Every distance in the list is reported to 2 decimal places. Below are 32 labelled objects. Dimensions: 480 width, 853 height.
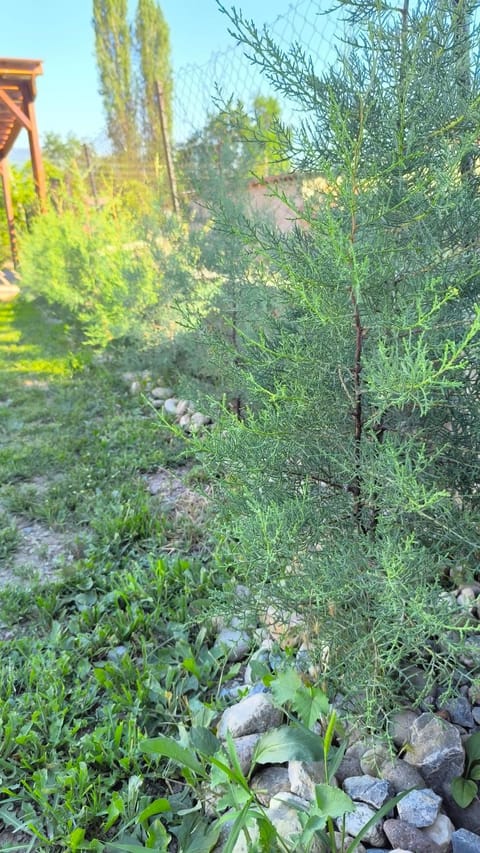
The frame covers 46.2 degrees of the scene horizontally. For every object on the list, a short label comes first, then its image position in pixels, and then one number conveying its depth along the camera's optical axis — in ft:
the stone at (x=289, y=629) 4.33
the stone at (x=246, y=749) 4.13
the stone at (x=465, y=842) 3.23
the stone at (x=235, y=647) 5.48
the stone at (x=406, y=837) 3.31
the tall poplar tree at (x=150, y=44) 67.82
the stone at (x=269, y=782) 3.89
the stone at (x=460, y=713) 4.11
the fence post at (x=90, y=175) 23.54
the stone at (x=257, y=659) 4.96
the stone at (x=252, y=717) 4.37
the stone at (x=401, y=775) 3.68
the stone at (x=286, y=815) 3.45
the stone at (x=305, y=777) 3.67
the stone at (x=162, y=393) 12.68
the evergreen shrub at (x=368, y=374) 3.31
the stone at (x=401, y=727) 3.95
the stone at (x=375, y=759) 3.82
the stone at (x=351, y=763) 3.92
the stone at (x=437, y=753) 3.75
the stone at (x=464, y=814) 3.59
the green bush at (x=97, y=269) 13.38
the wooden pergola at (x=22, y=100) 26.45
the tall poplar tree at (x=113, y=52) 69.77
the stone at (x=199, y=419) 10.52
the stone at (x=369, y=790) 3.56
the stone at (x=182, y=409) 11.45
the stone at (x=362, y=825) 3.43
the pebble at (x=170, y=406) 11.78
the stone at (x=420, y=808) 3.42
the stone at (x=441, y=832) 3.34
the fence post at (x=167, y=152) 13.82
